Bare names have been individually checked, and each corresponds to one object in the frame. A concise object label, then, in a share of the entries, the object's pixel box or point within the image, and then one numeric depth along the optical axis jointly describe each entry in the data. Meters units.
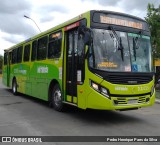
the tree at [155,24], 25.06
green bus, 8.50
